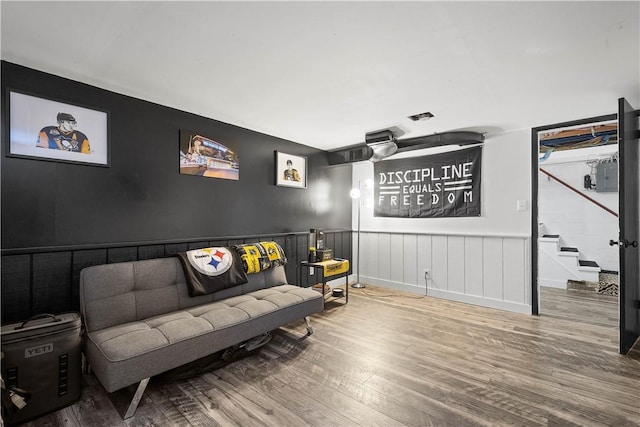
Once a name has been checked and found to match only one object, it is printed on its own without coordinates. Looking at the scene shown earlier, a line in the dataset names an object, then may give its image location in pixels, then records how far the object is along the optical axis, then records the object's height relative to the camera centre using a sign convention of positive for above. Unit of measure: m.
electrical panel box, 4.81 +0.69
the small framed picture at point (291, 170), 3.85 +0.67
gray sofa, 1.70 -0.78
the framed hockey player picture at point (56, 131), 1.98 +0.66
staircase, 4.62 -0.84
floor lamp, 4.68 -0.65
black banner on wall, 3.90 +0.48
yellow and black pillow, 2.94 -0.43
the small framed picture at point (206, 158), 2.89 +0.66
